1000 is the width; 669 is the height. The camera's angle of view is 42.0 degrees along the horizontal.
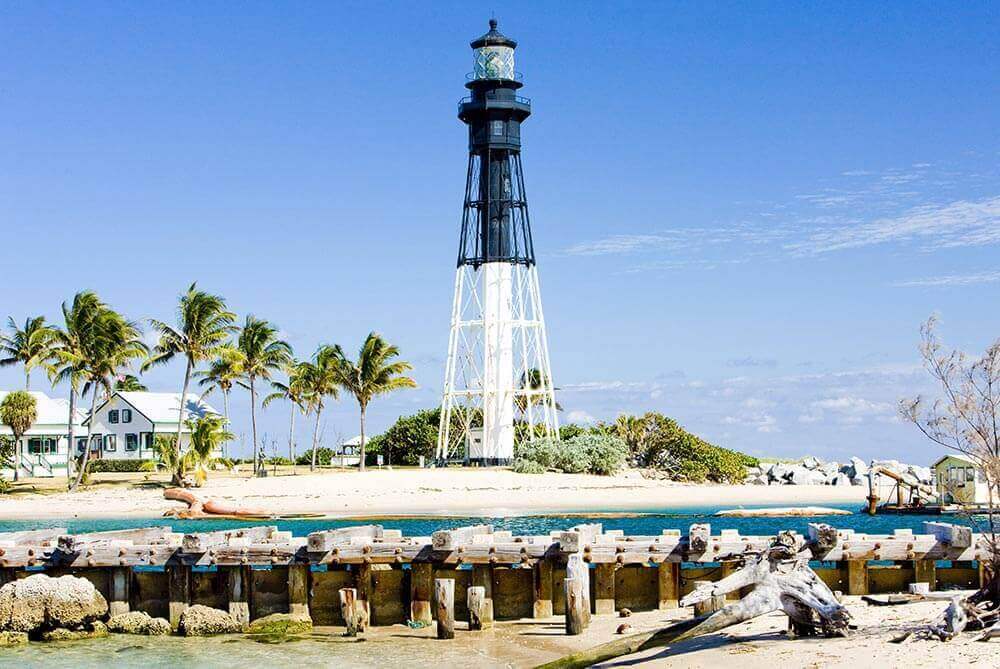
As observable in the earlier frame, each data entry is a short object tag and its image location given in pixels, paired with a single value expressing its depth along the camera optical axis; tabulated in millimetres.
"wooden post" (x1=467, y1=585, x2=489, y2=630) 22453
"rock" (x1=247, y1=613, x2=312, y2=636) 23594
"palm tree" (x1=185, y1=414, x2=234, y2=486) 67562
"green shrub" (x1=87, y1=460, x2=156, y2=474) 78625
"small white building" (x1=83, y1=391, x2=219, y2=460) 85750
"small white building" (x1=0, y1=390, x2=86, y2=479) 81875
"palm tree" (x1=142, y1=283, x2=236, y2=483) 72750
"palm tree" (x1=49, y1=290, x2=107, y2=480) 69062
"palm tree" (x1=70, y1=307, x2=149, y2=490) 69000
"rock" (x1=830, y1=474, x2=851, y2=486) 85750
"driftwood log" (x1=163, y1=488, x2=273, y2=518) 54984
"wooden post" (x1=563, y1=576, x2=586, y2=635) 21016
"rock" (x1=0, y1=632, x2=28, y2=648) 23328
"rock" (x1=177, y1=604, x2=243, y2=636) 24000
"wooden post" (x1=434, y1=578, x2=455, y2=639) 22000
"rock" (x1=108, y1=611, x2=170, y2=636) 24250
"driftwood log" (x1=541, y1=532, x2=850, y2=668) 16984
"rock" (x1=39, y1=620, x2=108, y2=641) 23781
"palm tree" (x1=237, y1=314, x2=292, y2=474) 82000
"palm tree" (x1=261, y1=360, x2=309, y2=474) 85062
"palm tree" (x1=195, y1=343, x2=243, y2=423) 78312
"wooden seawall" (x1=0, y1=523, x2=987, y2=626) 21828
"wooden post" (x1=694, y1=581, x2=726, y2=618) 20234
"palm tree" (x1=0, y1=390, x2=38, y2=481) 73938
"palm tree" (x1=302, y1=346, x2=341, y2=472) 83875
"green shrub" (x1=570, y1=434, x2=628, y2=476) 77500
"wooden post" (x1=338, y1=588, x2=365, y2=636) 22875
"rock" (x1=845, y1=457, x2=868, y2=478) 87450
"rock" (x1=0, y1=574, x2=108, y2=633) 23766
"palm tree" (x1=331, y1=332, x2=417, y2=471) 83500
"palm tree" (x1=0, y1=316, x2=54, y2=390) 74188
